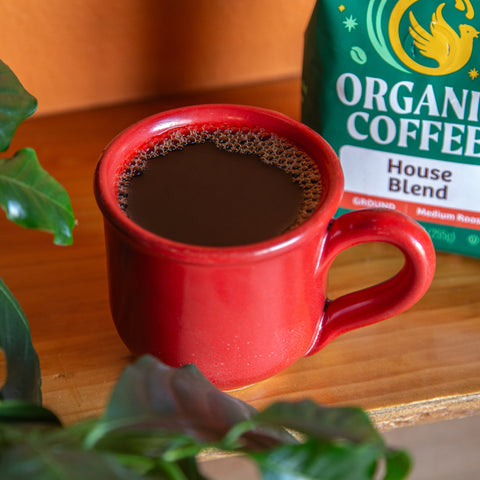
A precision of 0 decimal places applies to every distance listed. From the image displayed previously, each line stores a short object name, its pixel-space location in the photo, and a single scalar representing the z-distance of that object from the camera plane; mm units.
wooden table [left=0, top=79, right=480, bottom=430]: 487
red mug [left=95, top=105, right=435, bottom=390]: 431
